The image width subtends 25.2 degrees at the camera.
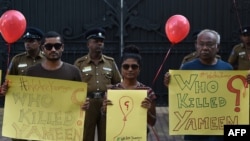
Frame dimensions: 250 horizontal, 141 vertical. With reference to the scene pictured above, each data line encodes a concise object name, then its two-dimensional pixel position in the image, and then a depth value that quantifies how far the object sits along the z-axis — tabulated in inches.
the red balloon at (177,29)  234.8
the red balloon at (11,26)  228.5
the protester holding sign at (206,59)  194.7
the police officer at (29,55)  246.8
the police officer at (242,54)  289.9
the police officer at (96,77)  257.8
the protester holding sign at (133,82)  191.2
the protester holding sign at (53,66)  201.6
